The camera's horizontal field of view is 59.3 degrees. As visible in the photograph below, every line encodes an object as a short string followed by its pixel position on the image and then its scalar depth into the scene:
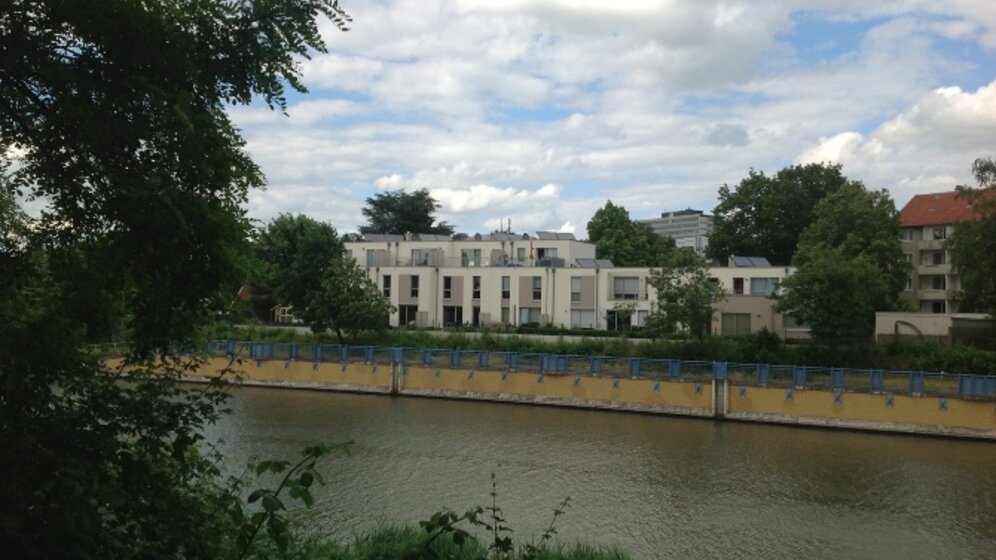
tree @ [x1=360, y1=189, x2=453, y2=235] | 78.50
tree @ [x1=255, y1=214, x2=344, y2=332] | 48.16
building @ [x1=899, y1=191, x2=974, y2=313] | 62.03
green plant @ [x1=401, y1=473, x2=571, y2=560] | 5.36
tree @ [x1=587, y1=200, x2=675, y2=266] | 65.88
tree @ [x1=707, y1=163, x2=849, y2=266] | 60.44
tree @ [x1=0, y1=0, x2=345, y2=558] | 5.67
